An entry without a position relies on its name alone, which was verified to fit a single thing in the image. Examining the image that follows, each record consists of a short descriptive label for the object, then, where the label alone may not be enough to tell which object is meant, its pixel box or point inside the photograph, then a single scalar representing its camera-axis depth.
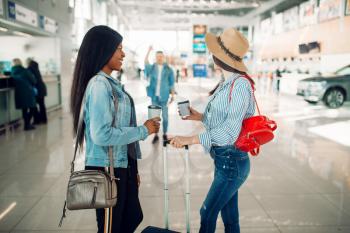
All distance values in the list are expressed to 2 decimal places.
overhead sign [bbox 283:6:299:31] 22.35
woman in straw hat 1.88
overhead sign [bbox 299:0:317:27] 19.30
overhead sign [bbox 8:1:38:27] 7.92
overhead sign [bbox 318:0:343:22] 15.88
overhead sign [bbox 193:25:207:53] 16.77
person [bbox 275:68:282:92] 19.90
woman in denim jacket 1.66
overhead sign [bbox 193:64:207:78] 16.25
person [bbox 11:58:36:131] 7.80
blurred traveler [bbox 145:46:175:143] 6.64
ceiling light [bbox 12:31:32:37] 10.11
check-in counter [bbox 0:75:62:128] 7.93
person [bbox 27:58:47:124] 8.30
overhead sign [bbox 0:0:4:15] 7.39
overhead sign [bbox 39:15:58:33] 10.16
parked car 12.19
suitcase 2.21
